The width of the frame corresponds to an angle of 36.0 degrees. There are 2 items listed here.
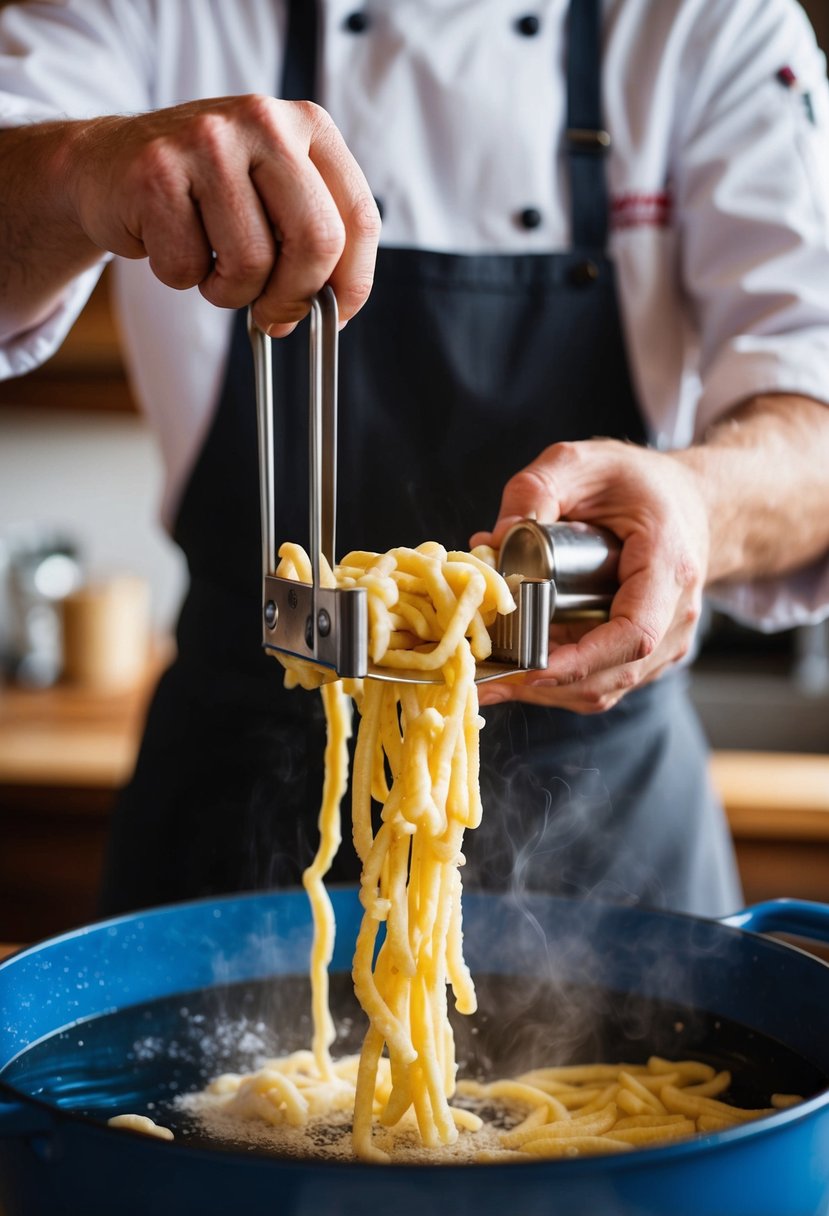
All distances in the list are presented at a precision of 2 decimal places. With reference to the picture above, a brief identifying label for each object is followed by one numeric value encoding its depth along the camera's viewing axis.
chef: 1.45
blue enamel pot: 0.71
